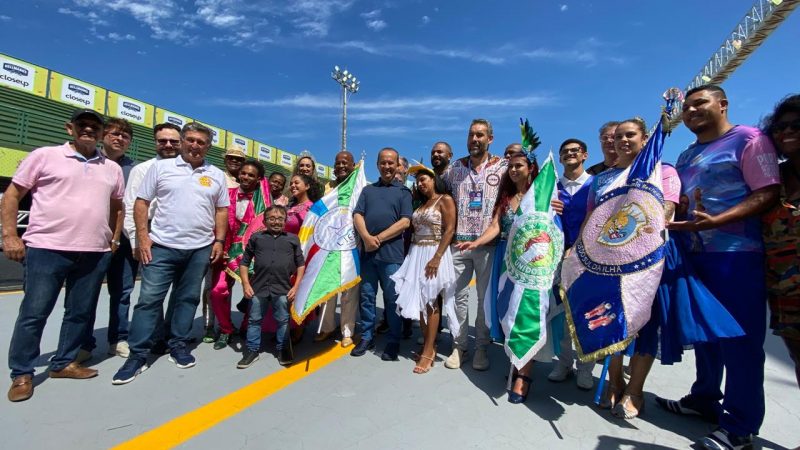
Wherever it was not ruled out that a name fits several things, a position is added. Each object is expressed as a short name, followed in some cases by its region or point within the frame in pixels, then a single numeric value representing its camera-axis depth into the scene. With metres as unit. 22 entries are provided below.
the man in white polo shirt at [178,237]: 3.11
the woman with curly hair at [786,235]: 2.01
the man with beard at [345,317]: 3.93
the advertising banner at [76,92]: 16.36
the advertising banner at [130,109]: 17.91
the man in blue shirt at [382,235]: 3.61
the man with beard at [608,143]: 3.23
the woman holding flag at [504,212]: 3.12
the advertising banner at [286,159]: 27.85
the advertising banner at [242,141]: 23.16
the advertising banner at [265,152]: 25.40
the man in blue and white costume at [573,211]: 3.00
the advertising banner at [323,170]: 28.22
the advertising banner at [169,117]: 19.77
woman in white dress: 3.31
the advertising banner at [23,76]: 14.88
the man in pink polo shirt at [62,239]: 2.67
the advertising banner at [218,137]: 21.77
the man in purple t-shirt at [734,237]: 2.09
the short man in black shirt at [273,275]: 3.42
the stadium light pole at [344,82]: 28.22
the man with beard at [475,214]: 3.41
